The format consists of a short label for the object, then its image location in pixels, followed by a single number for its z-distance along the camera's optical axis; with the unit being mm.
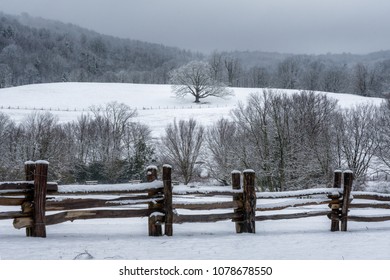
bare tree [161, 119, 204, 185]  50625
